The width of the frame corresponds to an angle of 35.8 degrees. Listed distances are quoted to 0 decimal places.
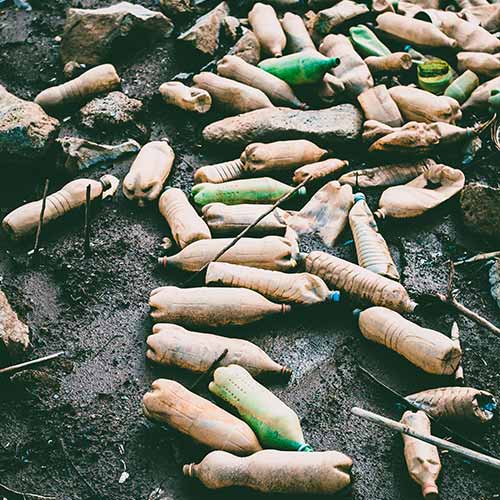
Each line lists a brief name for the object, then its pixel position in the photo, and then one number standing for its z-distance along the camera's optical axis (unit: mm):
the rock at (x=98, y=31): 4996
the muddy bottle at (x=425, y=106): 4418
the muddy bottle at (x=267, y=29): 4901
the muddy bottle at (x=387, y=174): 4191
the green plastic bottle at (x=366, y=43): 4914
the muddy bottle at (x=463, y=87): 4613
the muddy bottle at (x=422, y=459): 2889
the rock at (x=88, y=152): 4336
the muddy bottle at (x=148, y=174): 4137
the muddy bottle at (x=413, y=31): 4914
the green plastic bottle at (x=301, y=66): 4570
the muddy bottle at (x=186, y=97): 4559
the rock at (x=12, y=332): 3355
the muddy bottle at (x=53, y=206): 3973
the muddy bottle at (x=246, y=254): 3682
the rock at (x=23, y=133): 4203
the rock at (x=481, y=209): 3869
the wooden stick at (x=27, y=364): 3221
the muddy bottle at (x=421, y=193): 4016
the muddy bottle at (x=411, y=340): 3238
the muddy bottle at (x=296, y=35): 4953
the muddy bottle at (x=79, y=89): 4691
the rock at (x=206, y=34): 4957
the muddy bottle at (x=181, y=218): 3816
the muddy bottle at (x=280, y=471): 2830
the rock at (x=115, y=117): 4547
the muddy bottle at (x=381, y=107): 4434
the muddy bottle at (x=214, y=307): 3451
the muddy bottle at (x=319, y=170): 4137
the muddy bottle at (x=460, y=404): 3088
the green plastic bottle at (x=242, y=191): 4047
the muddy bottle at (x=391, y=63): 4742
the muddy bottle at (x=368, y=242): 3699
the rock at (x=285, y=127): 4359
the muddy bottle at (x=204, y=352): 3281
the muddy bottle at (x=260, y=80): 4621
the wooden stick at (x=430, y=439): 2604
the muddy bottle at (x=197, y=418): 2984
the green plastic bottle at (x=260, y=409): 3010
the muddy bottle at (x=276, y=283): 3539
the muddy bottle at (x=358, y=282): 3506
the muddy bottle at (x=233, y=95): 4551
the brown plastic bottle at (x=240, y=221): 3869
